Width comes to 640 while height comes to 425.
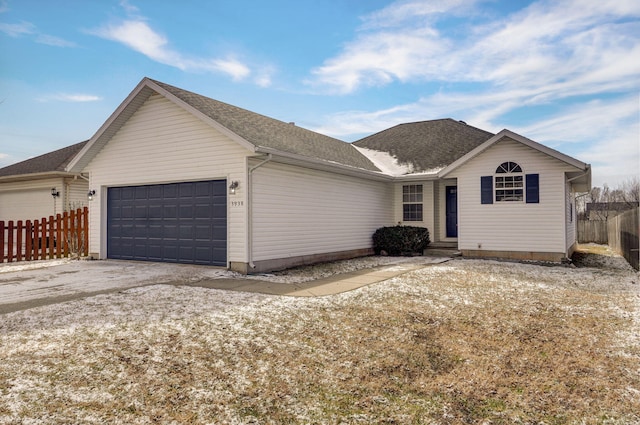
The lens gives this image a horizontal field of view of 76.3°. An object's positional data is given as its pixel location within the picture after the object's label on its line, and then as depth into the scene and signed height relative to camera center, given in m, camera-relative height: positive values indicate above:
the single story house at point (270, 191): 10.52 +0.94
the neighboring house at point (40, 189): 17.59 +1.56
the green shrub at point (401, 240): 15.16 -0.75
